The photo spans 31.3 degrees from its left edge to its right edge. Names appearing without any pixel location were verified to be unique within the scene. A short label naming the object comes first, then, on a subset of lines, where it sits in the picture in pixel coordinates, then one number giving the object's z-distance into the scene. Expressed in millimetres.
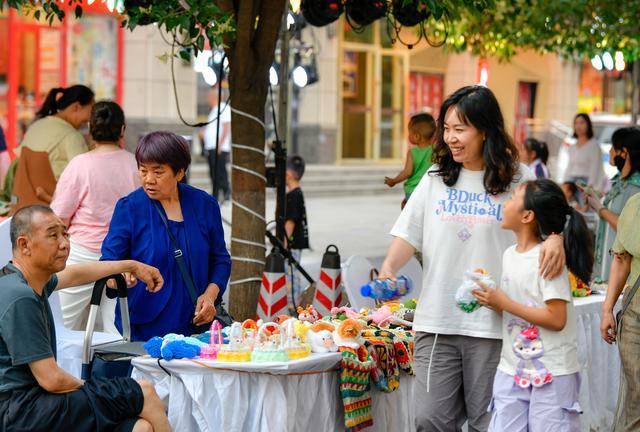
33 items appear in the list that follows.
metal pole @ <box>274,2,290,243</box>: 8992
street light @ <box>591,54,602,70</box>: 12333
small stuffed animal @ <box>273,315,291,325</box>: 5652
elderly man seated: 4418
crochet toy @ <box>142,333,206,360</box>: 4996
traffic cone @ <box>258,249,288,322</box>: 8234
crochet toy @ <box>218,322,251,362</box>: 5035
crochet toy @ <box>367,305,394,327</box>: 6199
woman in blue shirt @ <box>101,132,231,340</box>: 5434
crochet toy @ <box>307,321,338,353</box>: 5391
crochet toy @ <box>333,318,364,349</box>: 5414
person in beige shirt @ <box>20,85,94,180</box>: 7906
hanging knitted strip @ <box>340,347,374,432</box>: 5348
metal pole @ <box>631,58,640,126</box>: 15609
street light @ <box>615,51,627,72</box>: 12297
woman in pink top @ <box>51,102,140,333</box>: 6816
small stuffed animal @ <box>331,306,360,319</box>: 6209
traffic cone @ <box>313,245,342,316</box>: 8602
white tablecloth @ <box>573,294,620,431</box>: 6805
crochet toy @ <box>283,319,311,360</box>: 5184
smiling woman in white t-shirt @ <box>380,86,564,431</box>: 4773
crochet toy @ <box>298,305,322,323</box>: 5949
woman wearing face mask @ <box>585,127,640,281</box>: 7527
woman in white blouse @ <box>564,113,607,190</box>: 15828
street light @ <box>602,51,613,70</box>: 12242
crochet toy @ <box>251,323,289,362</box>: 5074
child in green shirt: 9992
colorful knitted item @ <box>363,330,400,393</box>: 5582
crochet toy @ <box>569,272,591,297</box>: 7219
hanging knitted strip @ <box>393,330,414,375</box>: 5754
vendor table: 4988
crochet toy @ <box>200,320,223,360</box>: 5070
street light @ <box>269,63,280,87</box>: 9523
